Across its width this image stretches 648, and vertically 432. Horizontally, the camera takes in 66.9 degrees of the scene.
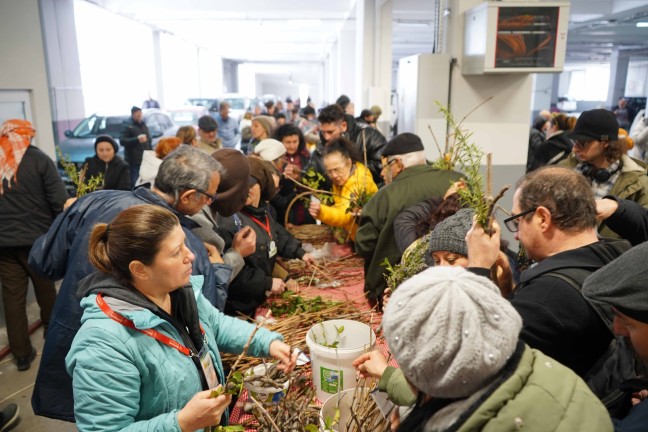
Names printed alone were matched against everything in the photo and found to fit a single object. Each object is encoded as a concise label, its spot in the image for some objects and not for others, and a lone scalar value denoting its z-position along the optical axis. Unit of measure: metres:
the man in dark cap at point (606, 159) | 2.77
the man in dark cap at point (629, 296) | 1.04
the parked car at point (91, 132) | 8.23
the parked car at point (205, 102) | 15.89
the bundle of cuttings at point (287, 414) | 1.45
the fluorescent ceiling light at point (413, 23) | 13.13
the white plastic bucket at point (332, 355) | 1.56
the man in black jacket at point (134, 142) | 7.79
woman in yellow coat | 3.02
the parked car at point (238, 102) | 17.53
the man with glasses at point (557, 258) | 1.33
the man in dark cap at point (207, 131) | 6.25
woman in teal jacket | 1.30
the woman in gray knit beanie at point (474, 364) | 0.84
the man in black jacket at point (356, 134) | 4.39
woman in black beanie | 4.98
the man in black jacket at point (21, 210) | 3.46
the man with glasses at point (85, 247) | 1.87
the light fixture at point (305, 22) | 12.51
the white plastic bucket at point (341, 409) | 1.42
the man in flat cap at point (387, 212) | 2.50
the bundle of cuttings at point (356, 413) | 1.39
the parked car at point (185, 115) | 12.22
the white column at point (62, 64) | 8.50
